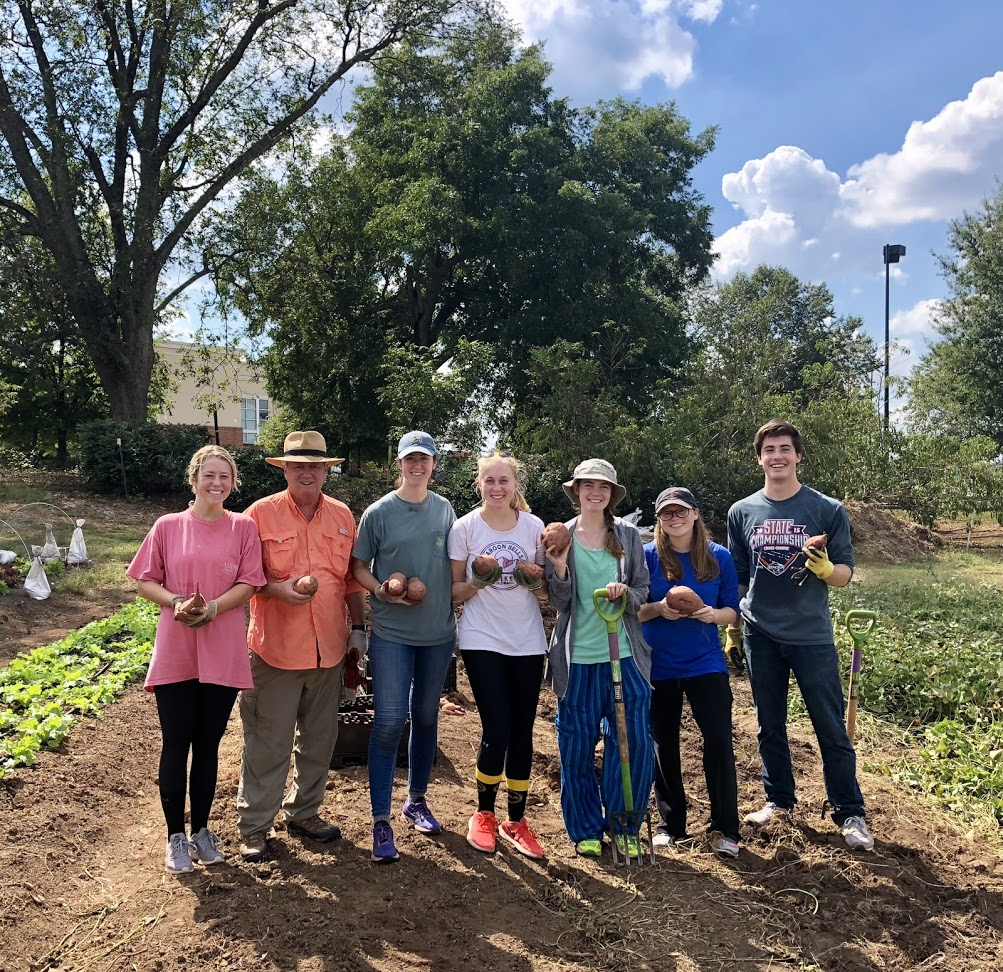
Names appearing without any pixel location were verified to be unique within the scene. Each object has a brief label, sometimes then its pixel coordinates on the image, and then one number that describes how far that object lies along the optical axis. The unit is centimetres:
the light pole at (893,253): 2616
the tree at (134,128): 1669
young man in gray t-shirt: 394
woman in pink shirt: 348
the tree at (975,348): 2395
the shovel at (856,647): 450
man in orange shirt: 368
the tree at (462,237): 1862
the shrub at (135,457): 1605
